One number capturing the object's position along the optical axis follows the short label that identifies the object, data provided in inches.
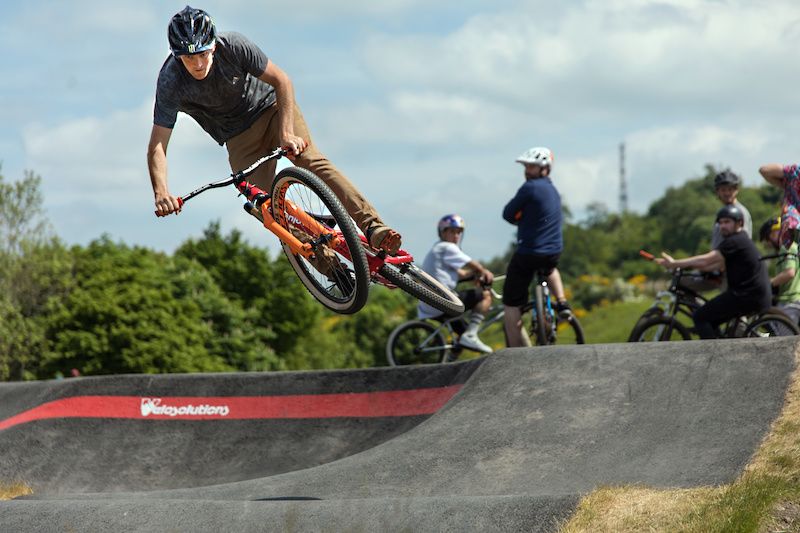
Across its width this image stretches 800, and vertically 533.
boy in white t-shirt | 657.0
